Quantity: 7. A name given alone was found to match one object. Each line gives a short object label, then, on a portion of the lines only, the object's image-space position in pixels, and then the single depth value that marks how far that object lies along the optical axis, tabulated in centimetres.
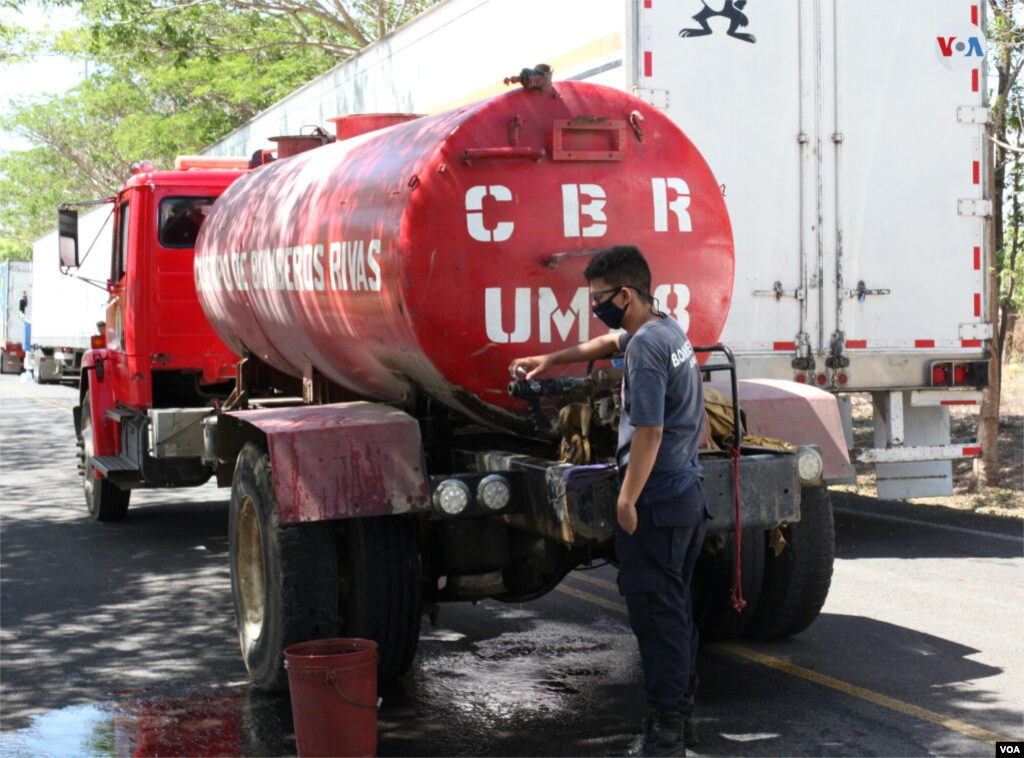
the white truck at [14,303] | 3906
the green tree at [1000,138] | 1241
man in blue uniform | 507
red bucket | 508
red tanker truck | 568
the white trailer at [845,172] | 938
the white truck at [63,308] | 1877
